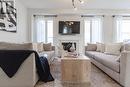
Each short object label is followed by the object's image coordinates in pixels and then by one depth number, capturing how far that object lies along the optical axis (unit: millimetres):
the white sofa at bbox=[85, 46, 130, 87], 1788
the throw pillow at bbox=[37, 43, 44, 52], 3689
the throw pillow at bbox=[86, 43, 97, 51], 4059
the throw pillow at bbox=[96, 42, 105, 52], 3795
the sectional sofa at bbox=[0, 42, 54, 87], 1749
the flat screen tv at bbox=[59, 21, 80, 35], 4668
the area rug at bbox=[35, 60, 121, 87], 1925
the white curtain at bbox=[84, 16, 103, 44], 4773
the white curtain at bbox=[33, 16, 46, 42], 4746
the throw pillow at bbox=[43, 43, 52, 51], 3921
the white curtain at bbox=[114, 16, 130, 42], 4711
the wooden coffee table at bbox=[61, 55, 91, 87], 2026
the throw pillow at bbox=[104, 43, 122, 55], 3467
